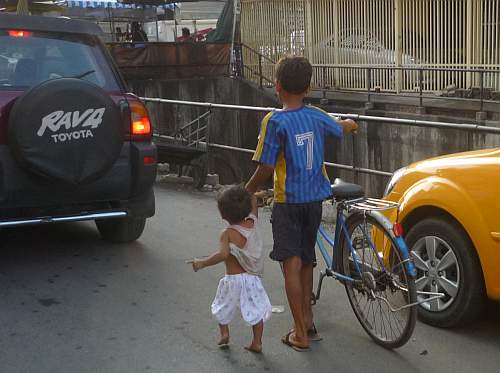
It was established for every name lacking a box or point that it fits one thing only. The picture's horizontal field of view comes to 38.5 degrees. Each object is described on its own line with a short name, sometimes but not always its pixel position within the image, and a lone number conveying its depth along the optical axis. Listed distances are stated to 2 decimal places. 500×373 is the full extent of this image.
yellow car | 3.96
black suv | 4.93
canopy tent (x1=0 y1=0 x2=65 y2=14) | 16.11
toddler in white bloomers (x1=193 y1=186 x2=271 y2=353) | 3.87
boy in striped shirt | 3.83
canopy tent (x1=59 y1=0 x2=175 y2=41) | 23.78
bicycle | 3.89
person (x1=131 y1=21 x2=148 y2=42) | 22.77
